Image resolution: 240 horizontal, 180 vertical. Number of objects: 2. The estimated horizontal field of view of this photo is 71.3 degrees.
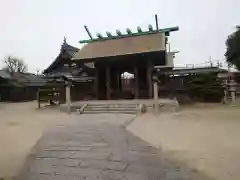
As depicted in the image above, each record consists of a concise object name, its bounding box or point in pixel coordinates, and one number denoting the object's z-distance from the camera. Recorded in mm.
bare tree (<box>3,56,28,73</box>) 33232
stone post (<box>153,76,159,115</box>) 7710
